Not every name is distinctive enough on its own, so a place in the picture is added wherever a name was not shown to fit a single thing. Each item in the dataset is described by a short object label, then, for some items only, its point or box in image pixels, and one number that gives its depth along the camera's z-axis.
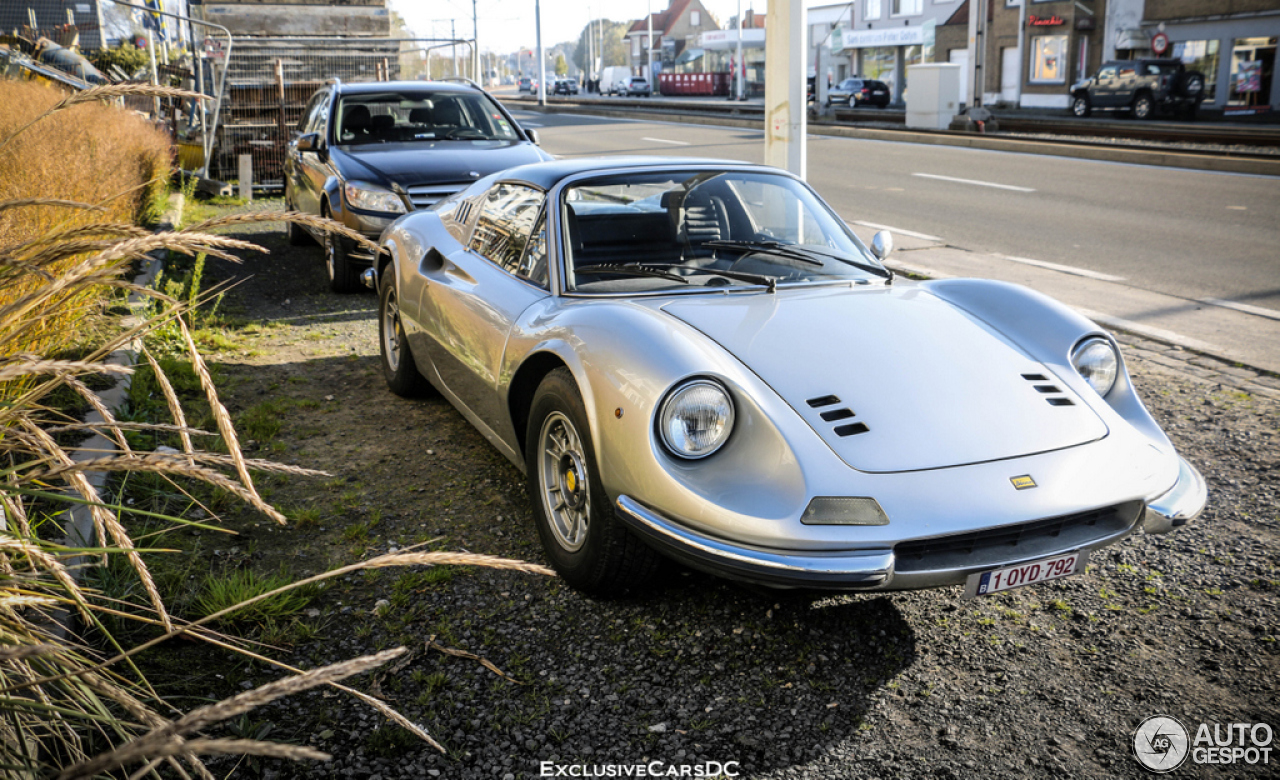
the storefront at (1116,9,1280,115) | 33.97
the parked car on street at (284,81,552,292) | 7.88
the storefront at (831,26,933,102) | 55.50
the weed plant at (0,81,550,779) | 1.45
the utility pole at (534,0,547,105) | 53.80
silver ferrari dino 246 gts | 2.74
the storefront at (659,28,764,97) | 69.06
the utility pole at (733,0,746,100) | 59.28
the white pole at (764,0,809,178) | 7.67
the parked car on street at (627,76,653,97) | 72.38
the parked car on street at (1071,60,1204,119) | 31.84
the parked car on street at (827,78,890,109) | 45.50
